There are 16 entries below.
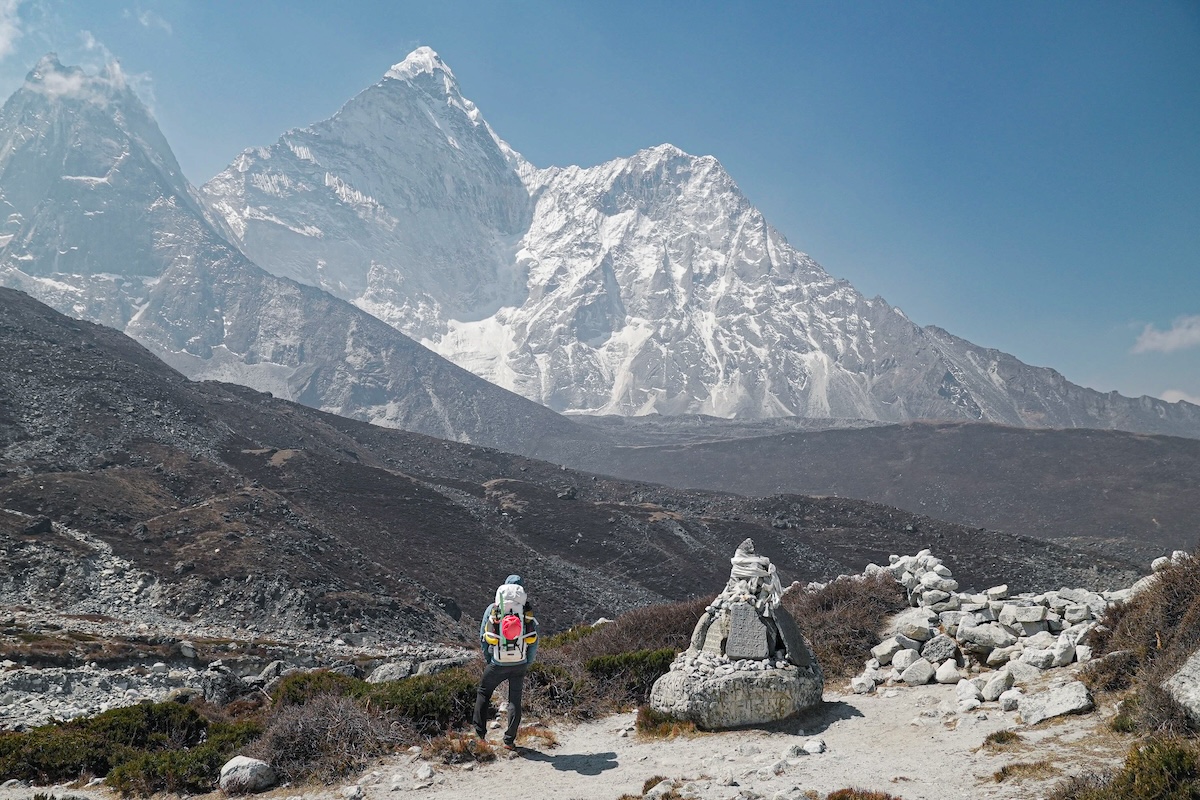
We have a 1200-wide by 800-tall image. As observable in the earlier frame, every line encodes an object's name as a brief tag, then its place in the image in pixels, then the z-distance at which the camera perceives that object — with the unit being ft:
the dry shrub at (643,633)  49.60
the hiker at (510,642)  31.63
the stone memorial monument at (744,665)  35.32
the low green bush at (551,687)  39.52
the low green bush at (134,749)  31.86
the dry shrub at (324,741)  31.24
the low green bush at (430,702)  34.99
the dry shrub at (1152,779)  20.18
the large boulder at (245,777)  30.27
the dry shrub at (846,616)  45.98
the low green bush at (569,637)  53.98
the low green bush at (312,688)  40.52
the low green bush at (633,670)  41.98
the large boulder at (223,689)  57.31
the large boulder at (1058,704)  29.91
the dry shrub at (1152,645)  25.75
